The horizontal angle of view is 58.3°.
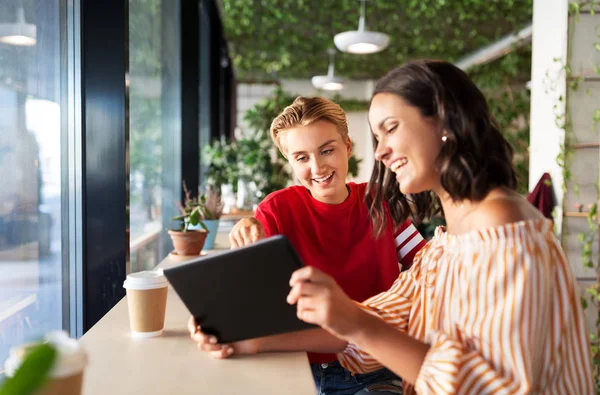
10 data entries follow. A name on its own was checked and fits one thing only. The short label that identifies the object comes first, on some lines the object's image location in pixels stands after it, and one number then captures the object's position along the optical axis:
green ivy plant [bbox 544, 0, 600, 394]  2.83
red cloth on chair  3.14
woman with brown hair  0.91
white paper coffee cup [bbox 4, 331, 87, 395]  0.62
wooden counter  0.96
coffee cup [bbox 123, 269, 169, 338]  1.24
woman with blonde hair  1.51
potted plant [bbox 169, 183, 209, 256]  2.12
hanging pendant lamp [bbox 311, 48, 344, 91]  7.44
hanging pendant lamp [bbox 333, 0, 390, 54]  4.67
